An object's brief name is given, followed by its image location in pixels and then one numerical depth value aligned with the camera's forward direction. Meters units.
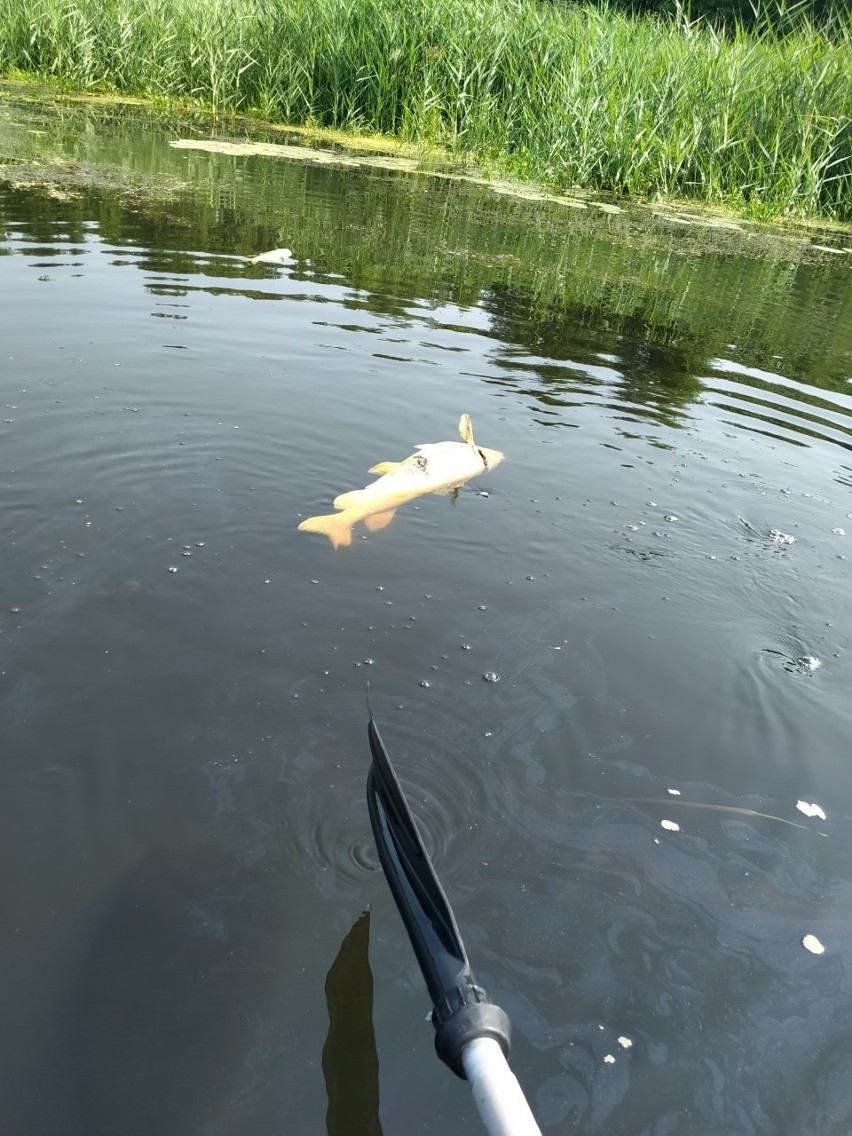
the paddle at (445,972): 1.49
